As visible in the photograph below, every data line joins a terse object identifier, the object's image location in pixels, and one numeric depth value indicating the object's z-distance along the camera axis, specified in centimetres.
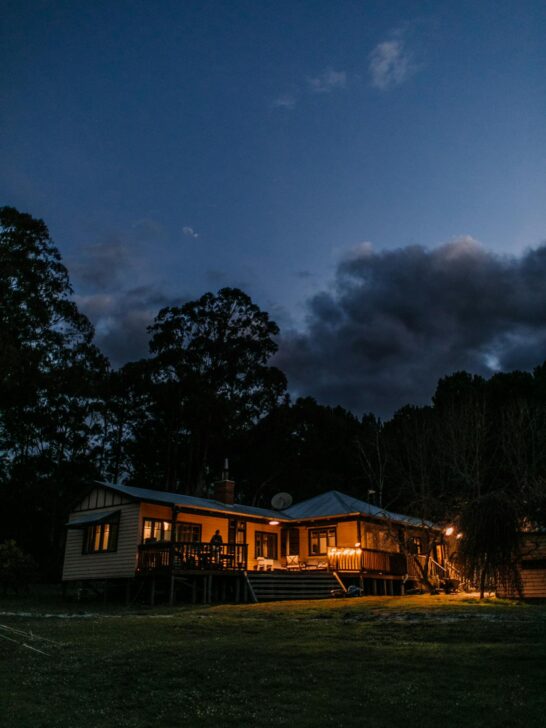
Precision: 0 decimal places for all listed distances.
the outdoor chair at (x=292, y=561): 2552
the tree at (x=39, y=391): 3116
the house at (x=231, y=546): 2139
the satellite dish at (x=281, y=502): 3034
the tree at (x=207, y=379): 3966
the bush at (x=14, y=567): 2459
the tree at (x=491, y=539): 1617
